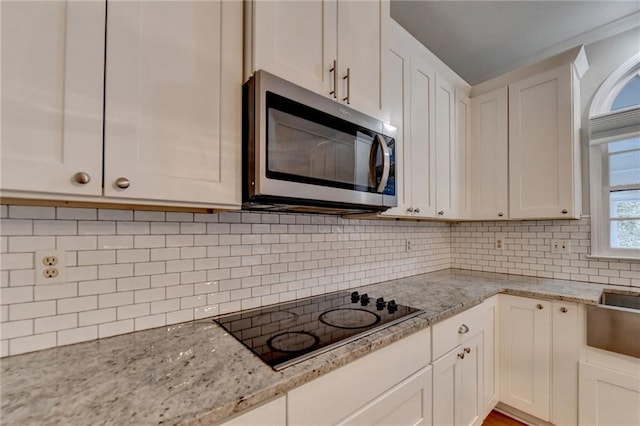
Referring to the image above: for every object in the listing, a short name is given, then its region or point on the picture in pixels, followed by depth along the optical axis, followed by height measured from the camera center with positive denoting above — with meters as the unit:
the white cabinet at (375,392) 0.86 -0.58
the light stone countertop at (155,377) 0.64 -0.41
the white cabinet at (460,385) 1.38 -0.85
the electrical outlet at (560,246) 2.18 -0.20
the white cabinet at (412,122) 1.76 +0.61
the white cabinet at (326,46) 1.05 +0.69
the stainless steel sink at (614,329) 1.51 -0.57
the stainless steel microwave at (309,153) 1.00 +0.25
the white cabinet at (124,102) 0.70 +0.32
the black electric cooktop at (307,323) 0.95 -0.42
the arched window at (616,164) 2.01 +0.38
